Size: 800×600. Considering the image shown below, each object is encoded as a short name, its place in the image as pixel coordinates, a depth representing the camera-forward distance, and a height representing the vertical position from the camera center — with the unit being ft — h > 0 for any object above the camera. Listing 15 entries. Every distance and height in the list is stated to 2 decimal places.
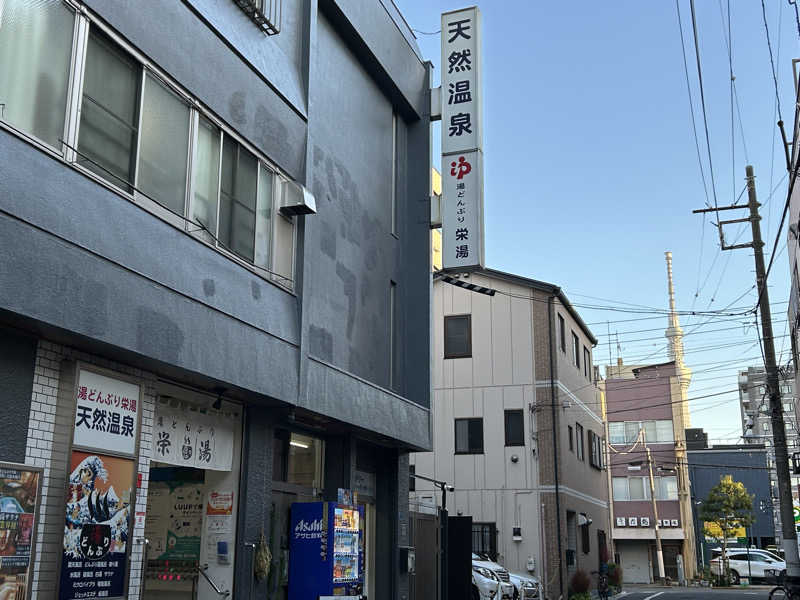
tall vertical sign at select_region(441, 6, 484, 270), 54.03 +23.56
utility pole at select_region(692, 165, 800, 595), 70.28 +5.92
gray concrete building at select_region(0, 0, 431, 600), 27.04 +9.13
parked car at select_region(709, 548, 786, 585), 145.31 -7.25
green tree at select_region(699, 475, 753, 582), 165.58 +2.41
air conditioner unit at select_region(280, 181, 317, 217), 42.06 +15.13
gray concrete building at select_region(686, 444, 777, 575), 206.39 +10.32
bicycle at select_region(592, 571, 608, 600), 93.35 -6.85
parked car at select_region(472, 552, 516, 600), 74.02 -4.69
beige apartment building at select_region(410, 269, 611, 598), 92.89 +10.31
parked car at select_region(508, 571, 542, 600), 77.71 -6.04
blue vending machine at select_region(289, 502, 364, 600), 42.55 -1.65
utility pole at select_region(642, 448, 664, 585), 163.84 -2.46
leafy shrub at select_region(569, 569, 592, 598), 90.84 -6.50
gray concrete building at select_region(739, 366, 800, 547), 202.50 +44.38
